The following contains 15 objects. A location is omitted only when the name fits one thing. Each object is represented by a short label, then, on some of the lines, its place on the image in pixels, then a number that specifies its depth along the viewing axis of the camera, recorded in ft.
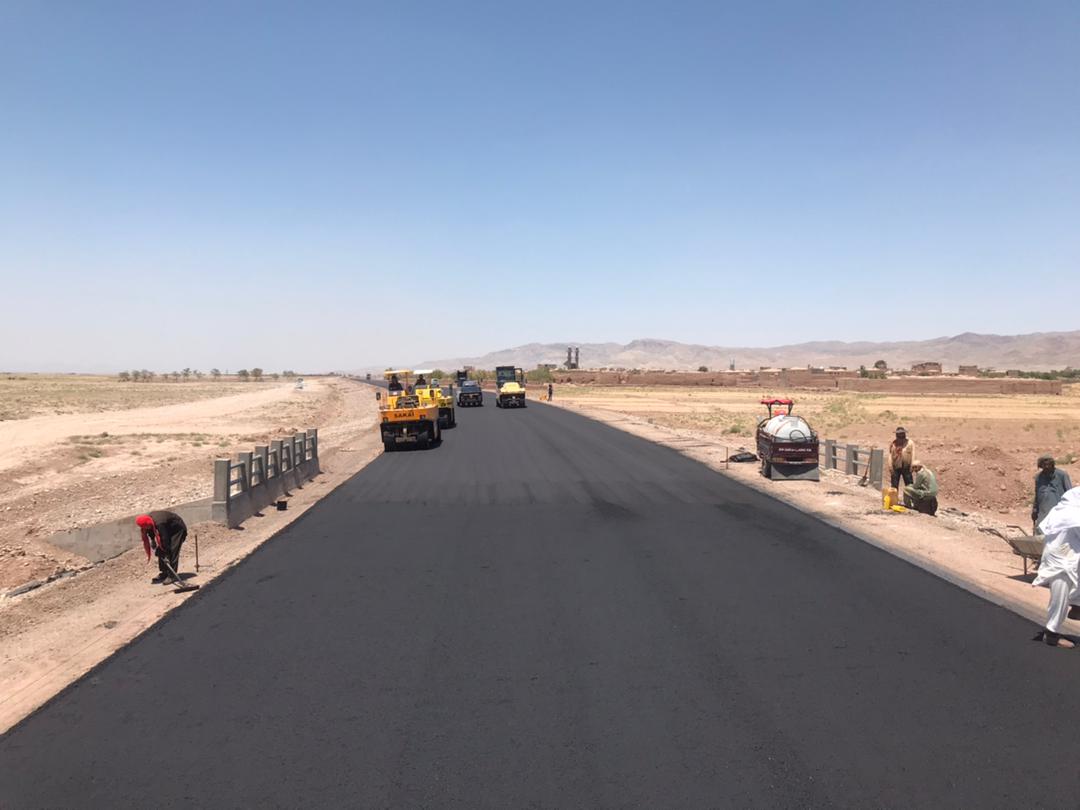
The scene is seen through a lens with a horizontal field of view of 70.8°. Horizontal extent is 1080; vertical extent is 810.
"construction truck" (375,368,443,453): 93.25
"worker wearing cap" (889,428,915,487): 58.65
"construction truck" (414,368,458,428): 108.27
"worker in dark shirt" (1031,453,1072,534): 39.55
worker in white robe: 24.99
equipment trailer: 68.44
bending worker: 35.53
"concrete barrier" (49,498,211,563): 51.55
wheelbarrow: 35.12
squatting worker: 54.60
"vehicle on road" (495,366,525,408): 183.01
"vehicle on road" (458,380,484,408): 194.49
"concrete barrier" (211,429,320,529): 47.80
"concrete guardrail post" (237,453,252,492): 51.16
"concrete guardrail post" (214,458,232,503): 47.39
